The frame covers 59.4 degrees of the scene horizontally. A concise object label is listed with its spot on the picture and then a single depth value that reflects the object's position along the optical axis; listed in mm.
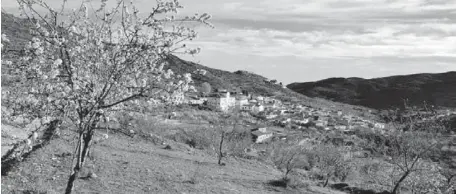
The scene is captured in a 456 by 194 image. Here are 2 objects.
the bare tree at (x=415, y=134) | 19469
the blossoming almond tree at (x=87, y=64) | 6555
